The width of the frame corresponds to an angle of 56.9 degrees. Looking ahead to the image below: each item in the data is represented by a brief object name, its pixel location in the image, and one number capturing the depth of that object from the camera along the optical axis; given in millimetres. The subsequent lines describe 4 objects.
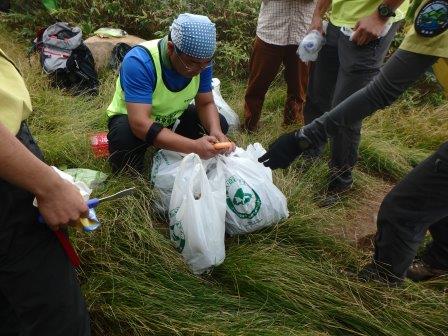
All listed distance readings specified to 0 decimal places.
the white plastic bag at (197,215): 1801
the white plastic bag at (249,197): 1967
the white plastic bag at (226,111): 3221
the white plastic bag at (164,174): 2123
